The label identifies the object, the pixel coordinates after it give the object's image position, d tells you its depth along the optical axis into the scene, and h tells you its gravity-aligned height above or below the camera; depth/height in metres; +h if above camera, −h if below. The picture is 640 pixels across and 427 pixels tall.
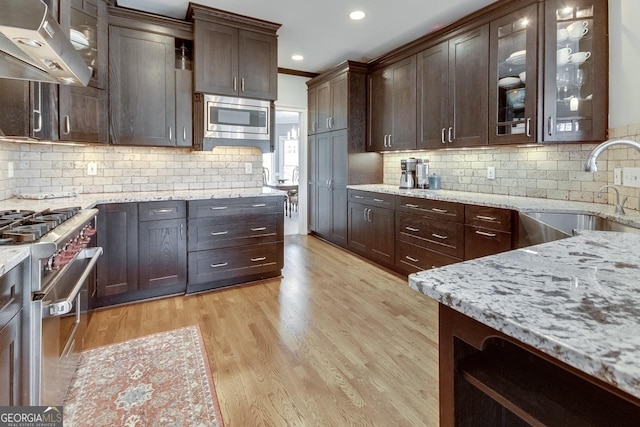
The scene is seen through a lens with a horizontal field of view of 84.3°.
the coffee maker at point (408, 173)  4.10 +0.35
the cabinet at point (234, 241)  3.16 -0.35
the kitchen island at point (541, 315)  0.48 -0.18
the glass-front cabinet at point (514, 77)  2.73 +1.03
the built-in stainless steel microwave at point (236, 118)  3.35 +0.84
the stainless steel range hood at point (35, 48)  1.23 +0.67
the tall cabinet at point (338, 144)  4.68 +0.83
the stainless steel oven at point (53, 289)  1.29 -0.37
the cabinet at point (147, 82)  3.08 +1.09
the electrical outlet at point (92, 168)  3.21 +0.32
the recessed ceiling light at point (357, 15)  3.38 +1.84
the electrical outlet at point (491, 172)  3.48 +0.31
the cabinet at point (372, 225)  3.91 -0.26
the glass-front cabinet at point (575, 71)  2.53 +0.98
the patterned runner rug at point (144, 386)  1.64 -0.97
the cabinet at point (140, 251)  2.82 -0.40
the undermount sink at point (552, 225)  2.23 -0.14
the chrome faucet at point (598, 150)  1.19 +0.18
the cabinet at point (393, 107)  3.96 +1.17
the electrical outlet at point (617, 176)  2.40 +0.19
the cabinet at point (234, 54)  3.29 +1.46
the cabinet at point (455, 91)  3.13 +1.08
